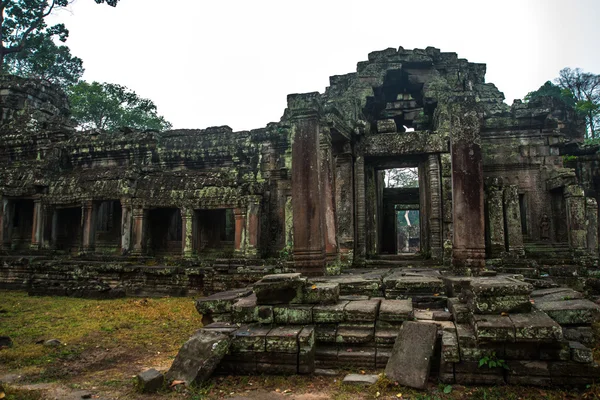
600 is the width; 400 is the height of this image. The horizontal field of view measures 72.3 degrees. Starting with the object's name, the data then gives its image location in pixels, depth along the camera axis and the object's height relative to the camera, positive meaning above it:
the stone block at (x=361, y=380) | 4.18 -1.45
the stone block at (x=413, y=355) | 4.04 -1.20
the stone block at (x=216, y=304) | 5.95 -0.95
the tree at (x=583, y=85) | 31.78 +12.08
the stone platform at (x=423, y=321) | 4.05 -1.02
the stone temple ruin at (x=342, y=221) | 4.70 +0.51
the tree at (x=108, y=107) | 31.06 +10.32
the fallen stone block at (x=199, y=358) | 4.32 -1.29
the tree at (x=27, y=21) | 21.94 +11.85
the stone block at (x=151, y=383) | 4.14 -1.45
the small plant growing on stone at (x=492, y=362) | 4.05 -1.21
